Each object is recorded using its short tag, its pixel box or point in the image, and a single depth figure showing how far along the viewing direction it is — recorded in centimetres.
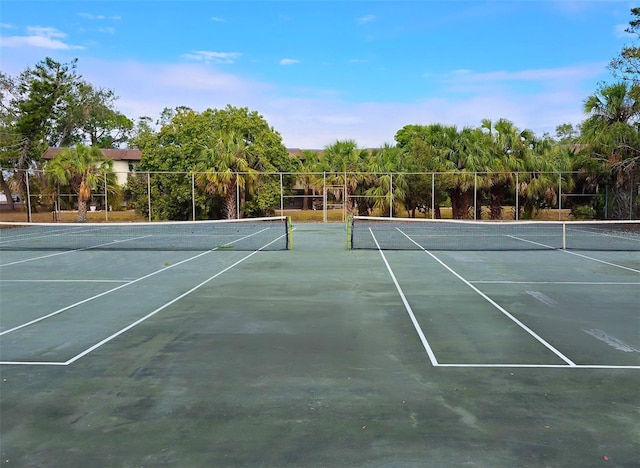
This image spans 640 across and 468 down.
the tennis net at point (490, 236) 2070
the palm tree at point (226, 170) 3412
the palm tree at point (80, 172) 3419
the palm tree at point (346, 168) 3662
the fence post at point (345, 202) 3597
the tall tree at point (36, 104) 4809
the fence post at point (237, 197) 3412
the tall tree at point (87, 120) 5722
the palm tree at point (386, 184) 3571
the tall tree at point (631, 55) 2774
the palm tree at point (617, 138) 3062
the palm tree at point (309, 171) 3816
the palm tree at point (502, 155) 3441
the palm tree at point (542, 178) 3456
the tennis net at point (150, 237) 2078
